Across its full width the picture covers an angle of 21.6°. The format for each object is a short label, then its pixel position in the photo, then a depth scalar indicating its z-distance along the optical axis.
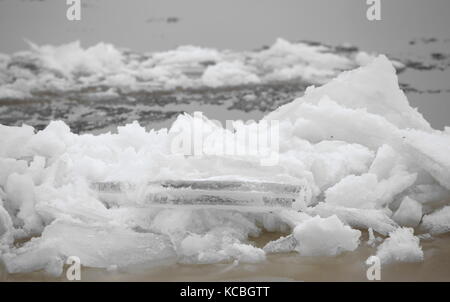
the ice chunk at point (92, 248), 3.42
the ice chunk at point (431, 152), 3.73
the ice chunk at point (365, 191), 3.72
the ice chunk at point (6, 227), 3.62
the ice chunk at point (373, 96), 4.22
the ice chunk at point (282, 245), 3.48
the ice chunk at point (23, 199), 3.72
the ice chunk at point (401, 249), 3.42
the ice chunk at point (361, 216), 3.61
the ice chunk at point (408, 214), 3.67
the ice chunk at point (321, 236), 3.46
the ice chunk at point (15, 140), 4.05
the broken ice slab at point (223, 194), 3.59
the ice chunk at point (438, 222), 3.64
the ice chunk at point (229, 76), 5.71
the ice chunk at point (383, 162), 3.85
